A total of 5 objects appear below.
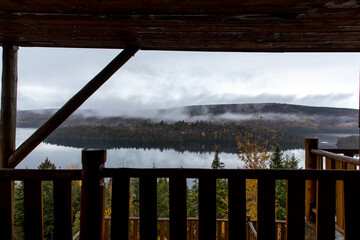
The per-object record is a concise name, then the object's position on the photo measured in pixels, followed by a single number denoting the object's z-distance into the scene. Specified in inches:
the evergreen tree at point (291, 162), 861.2
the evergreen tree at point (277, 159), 824.9
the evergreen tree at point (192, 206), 614.5
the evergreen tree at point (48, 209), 656.4
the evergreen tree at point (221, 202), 594.7
